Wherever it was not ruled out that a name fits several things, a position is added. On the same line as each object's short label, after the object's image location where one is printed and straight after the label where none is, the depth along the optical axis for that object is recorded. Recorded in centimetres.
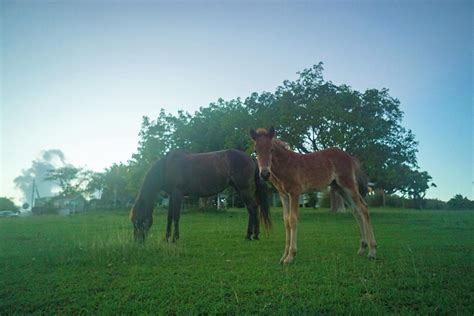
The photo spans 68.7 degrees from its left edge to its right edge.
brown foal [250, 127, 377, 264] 710
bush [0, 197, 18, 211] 7540
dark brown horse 1049
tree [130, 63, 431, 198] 2730
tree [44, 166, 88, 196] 9001
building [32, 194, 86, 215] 5088
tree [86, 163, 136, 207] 7512
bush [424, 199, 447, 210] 5306
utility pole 7125
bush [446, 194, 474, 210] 4699
